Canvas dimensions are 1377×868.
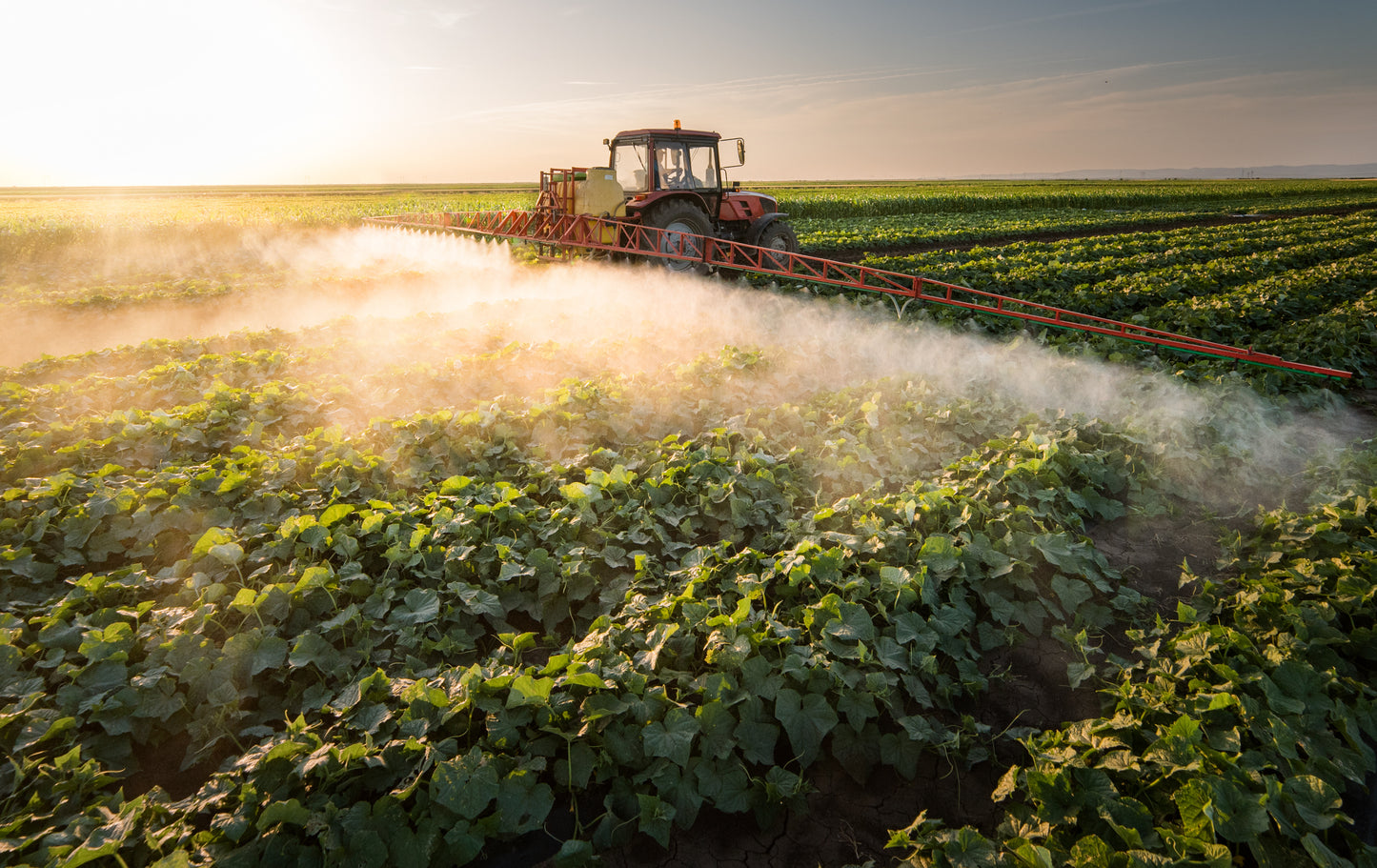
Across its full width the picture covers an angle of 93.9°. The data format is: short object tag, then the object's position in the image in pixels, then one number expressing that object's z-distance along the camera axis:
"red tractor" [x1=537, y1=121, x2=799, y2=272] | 12.00
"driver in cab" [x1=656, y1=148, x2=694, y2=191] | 12.29
